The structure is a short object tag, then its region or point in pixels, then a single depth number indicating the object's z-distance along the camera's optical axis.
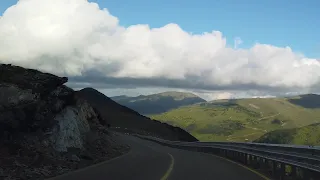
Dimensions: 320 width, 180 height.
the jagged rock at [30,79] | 20.00
